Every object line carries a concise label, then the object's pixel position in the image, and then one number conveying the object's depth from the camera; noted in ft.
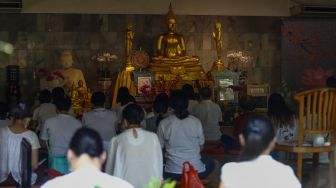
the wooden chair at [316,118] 15.93
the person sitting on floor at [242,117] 19.81
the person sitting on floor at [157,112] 19.95
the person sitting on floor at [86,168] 8.80
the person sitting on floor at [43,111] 21.80
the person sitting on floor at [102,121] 18.47
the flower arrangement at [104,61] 34.55
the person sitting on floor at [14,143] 15.67
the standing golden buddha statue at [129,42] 33.35
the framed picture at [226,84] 32.48
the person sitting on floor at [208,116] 22.17
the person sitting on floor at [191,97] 23.26
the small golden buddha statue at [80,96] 29.60
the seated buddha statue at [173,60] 32.81
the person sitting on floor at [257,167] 9.41
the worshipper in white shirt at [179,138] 16.72
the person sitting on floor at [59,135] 17.04
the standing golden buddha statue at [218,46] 33.91
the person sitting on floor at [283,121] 18.04
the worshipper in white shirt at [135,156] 14.19
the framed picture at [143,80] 31.04
